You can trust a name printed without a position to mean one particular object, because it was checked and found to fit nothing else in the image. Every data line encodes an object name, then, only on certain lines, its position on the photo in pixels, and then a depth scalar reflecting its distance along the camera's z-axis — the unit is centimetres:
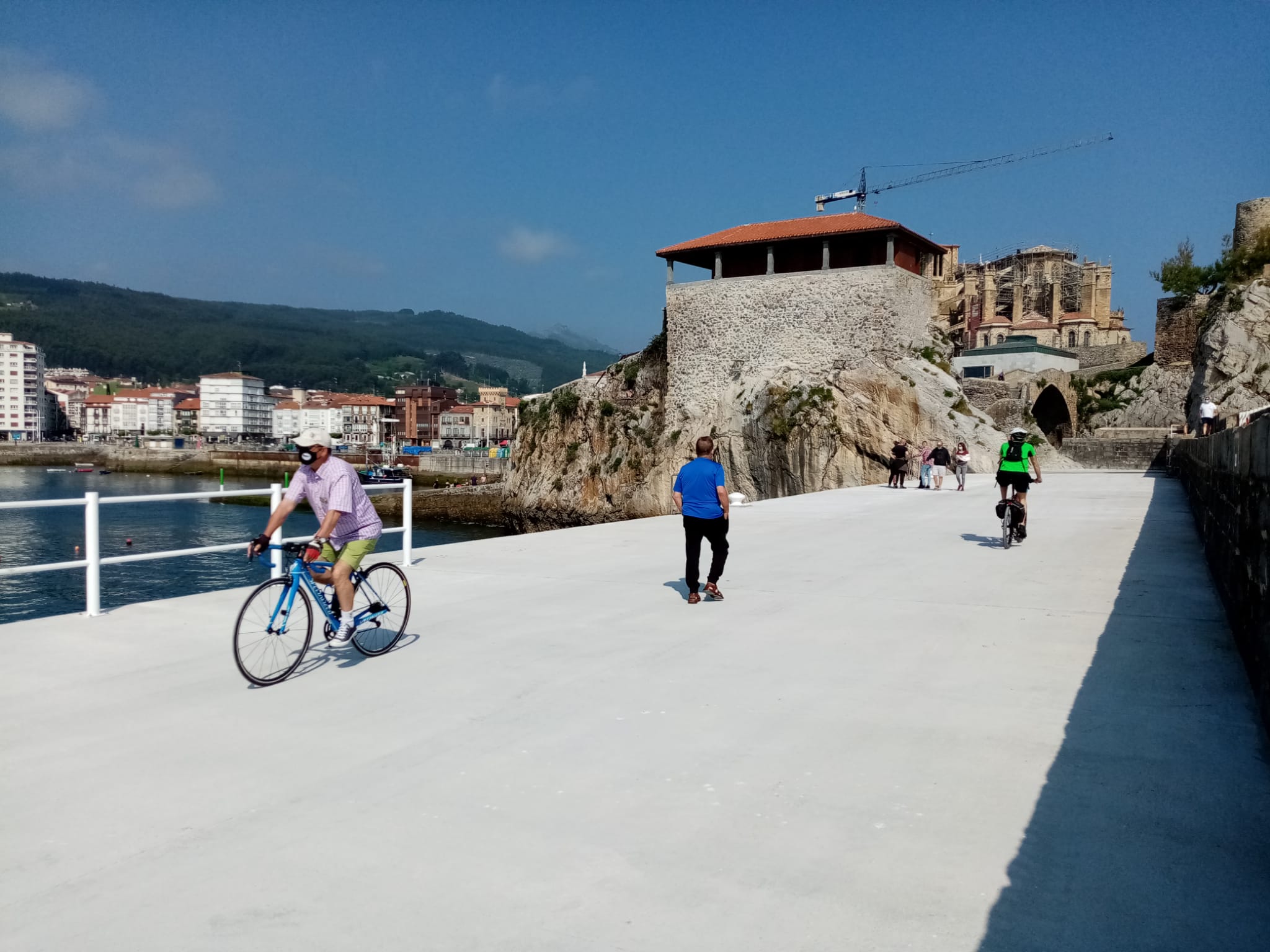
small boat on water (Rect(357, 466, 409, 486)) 7750
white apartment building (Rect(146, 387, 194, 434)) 17900
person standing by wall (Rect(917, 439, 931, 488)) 2372
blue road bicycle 521
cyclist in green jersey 1175
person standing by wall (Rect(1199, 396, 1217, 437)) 2128
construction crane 8431
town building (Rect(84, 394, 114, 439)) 17788
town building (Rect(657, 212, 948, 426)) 3959
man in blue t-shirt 789
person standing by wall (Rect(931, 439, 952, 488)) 2336
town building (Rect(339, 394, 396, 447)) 15575
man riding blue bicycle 546
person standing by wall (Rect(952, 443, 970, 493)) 2272
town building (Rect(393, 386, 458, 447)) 15262
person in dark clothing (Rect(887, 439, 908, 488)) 2416
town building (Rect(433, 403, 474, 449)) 15312
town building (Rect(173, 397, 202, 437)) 17850
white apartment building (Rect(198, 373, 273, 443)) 17375
